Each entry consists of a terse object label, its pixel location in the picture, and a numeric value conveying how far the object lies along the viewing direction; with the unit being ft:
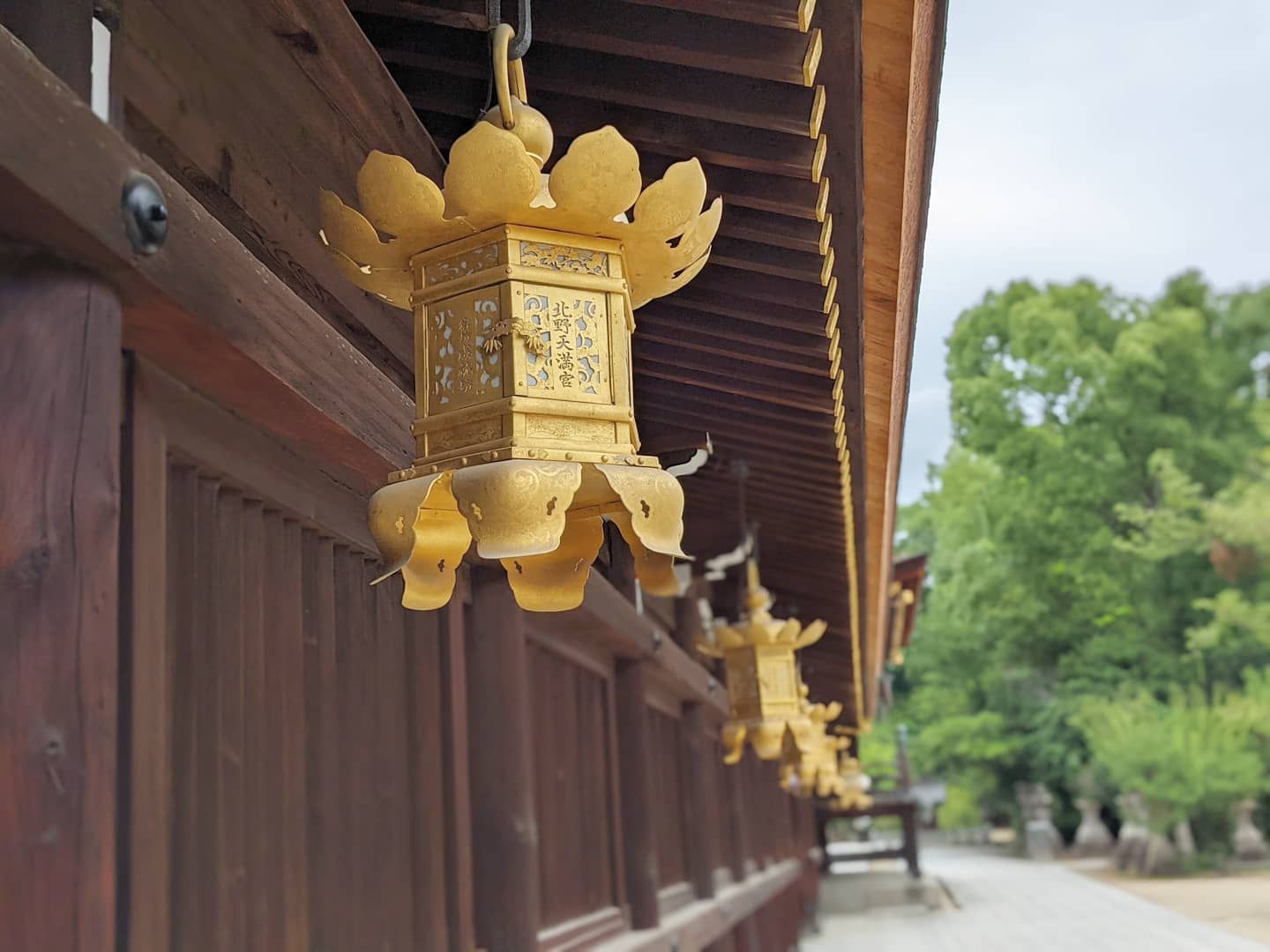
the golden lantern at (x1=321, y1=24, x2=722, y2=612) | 5.81
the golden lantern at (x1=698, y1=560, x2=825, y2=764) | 22.67
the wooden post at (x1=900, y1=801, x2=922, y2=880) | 71.92
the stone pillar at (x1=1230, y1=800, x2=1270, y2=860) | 80.18
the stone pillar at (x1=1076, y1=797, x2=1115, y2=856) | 97.60
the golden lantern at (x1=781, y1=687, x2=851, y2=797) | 23.47
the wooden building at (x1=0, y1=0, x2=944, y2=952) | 5.20
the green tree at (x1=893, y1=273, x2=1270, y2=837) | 93.97
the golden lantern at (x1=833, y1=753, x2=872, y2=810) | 53.98
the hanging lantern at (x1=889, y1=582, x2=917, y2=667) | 45.73
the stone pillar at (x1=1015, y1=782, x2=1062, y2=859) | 97.14
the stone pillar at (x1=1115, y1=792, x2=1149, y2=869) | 80.74
